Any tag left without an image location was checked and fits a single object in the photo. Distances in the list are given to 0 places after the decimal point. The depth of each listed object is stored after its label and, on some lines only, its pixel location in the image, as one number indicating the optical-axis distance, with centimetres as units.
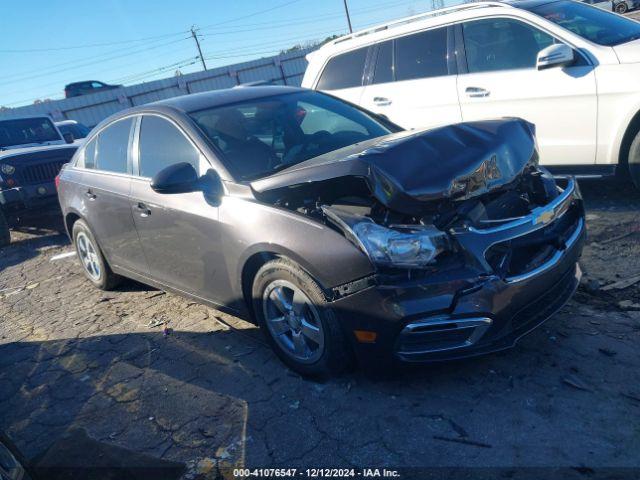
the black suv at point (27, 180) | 816
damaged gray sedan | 272
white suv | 502
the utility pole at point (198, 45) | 6194
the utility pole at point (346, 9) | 4641
